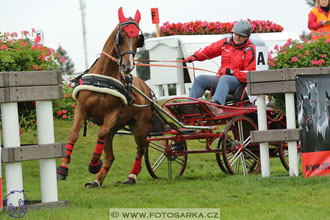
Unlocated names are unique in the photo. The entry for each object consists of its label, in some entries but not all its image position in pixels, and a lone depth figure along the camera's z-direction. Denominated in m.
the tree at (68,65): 63.49
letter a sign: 14.02
